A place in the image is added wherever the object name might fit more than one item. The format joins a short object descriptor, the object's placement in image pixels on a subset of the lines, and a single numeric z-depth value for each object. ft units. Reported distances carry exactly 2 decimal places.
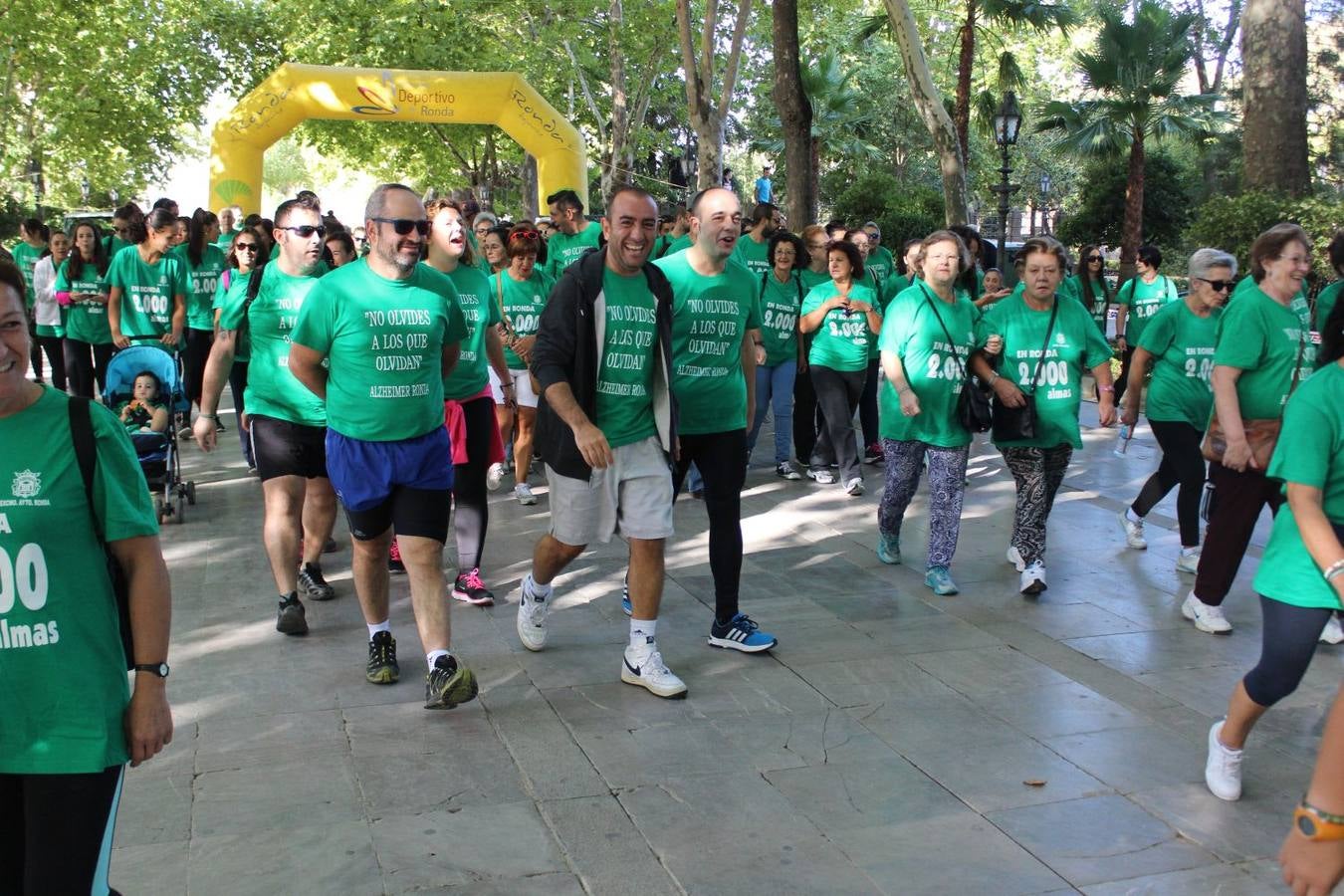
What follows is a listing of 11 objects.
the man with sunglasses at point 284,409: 19.45
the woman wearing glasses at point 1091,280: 43.68
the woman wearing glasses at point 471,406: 20.83
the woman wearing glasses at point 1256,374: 18.56
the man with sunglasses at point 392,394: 16.02
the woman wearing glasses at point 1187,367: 22.22
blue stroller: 27.43
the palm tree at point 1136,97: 78.38
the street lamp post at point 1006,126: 64.44
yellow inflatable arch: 64.23
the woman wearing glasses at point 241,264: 22.70
